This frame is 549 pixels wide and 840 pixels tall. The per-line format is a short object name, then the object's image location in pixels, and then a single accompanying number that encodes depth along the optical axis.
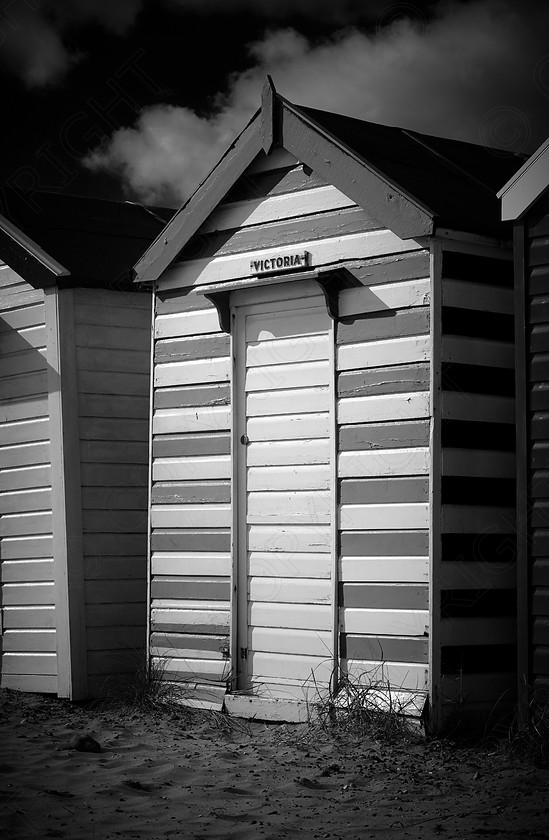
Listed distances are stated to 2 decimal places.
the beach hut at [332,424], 6.49
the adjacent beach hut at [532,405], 6.11
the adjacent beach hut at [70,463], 8.54
